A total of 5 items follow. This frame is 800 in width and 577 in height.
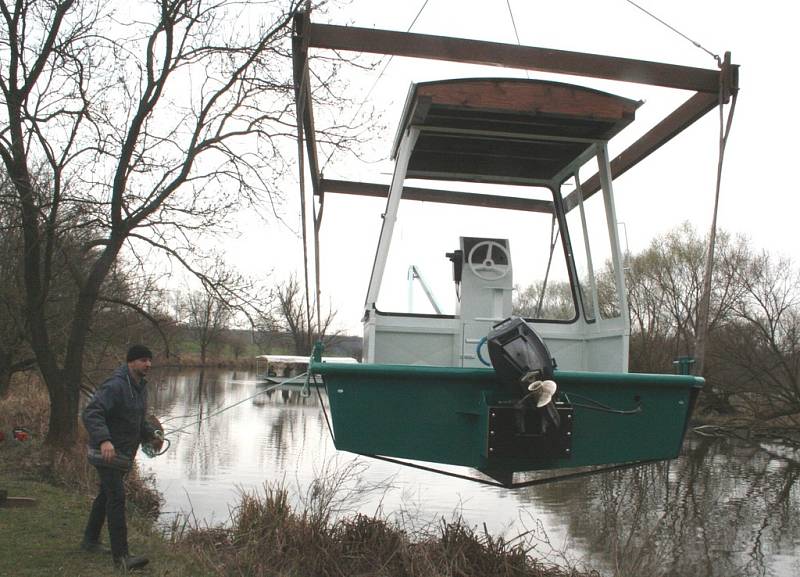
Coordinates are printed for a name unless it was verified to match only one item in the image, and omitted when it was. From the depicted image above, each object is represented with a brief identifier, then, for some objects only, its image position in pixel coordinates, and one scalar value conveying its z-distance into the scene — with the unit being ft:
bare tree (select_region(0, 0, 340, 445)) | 40.24
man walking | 18.34
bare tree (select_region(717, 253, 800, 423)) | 98.12
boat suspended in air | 17.35
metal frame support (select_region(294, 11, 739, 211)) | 19.11
